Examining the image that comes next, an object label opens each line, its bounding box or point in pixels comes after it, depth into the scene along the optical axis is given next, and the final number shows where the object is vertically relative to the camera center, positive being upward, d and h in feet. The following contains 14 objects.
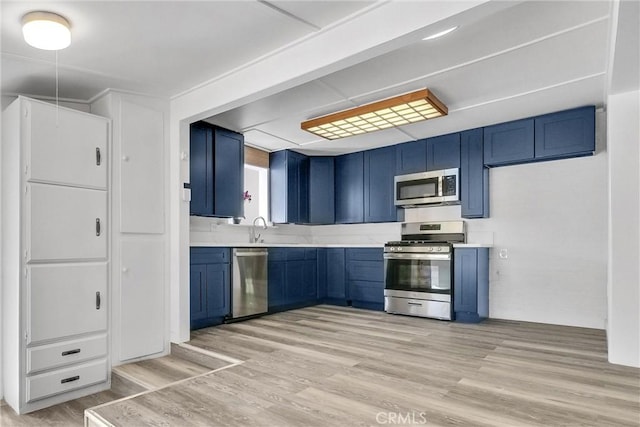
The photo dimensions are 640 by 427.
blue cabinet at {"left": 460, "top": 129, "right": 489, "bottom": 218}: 15.28 +1.51
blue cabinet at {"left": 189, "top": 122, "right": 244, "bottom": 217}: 13.87 +1.69
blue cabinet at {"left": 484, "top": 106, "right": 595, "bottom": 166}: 12.92 +2.69
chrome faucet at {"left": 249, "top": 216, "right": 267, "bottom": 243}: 17.44 -0.71
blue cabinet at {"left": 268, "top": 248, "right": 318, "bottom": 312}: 16.16 -2.62
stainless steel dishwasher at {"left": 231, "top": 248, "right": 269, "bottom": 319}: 14.38 -2.45
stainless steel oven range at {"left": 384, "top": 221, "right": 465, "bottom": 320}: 14.98 -2.16
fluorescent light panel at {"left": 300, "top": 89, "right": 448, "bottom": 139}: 11.43 +3.22
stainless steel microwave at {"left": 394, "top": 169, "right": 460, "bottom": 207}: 15.89 +1.18
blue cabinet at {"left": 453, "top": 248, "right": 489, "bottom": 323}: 14.34 -2.49
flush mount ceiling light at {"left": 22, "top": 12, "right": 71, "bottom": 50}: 7.18 +3.45
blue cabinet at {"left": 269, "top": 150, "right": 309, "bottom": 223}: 18.47 +1.38
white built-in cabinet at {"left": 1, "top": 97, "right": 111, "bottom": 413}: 8.66 -0.89
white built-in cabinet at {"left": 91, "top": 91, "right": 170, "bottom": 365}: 10.43 -0.21
